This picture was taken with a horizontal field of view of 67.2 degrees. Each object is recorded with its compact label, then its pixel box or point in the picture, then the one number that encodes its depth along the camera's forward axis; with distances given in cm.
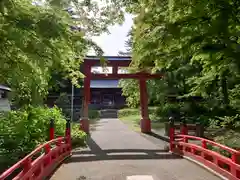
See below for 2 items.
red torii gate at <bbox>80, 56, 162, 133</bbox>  1193
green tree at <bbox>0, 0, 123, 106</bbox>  348
